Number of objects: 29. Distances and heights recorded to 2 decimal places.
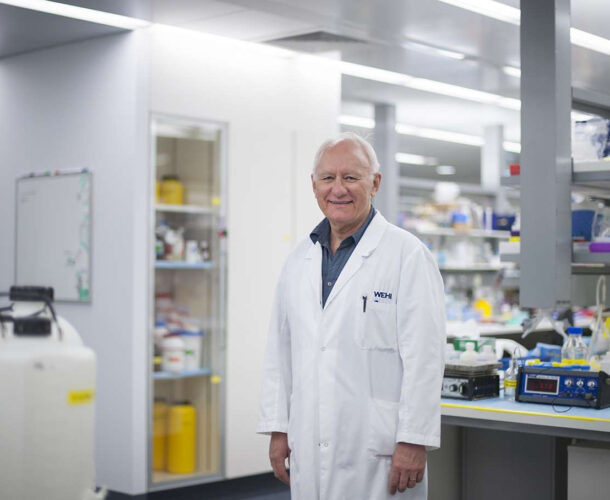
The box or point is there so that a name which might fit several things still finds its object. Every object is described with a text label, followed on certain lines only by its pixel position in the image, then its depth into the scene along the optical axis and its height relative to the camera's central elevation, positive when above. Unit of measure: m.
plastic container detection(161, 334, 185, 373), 5.75 -0.46
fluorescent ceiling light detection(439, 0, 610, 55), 5.35 +1.64
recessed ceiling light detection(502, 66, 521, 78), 7.11 +1.67
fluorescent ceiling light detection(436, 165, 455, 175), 15.18 +1.94
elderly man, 2.88 -0.22
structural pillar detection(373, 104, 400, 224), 8.84 +1.26
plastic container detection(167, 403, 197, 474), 5.84 -1.02
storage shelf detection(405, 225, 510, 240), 9.59 +0.55
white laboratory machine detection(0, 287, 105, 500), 1.95 -0.28
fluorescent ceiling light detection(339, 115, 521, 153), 9.94 +1.78
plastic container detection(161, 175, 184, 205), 5.81 +0.58
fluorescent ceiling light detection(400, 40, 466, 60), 6.21 +1.63
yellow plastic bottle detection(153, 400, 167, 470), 5.78 -0.99
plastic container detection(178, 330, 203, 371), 5.89 -0.42
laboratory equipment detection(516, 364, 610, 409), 3.62 -0.41
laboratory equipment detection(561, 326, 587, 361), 4.39 -0.31
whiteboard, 5.75 +0.31
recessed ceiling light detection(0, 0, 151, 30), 5.05 +1.53
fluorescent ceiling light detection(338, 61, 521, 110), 7.19 +1.70
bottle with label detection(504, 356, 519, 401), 3.99 -0.43
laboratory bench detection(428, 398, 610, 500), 3.51 -0.76
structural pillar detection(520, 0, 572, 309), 4.14 +0.58
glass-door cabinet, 5.76 -0.14
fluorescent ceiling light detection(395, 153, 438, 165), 13.52 +1.88
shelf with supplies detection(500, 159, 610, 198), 4.18 +0.50
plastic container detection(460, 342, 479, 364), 3.94 -0.31
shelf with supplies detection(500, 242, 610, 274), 4.20 +0.13
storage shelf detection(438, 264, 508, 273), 10.09 +0.16
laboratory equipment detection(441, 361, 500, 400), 3.81 -0.41
